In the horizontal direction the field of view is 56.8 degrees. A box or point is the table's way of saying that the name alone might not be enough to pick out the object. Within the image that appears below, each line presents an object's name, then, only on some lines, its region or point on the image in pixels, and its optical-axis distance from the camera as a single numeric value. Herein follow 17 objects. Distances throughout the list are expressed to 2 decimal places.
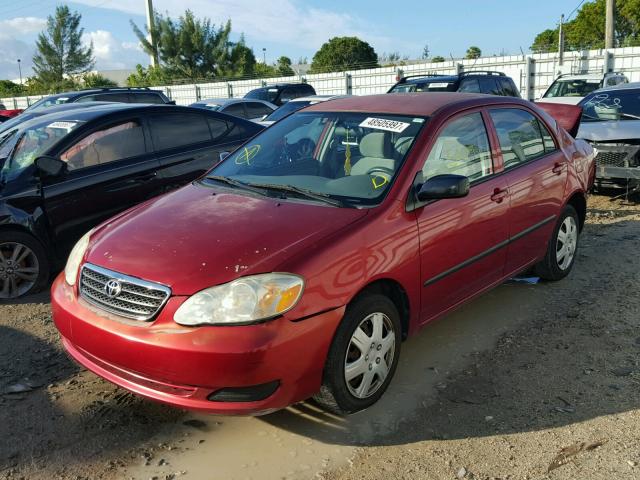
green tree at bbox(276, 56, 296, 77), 54.06
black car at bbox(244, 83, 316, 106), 17.39
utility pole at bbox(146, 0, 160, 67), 48.84
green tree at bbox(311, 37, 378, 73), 67.50
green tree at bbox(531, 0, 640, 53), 45.66
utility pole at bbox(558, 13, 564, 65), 20.78
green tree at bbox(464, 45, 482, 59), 64.93
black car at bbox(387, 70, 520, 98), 12.09
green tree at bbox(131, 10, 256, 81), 50.41
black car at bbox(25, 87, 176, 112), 13.21
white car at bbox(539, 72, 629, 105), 14.02
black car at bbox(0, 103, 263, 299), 5.16
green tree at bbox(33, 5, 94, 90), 56.53
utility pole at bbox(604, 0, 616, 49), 22.86
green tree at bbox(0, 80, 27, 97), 55.50
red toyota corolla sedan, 2.78
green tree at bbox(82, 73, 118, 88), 51.17
